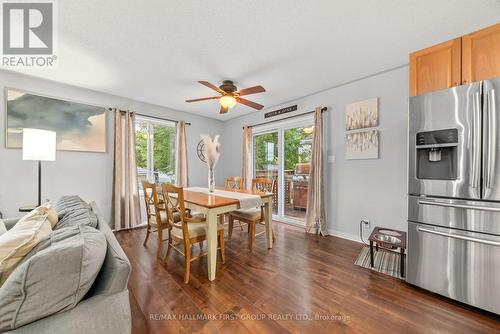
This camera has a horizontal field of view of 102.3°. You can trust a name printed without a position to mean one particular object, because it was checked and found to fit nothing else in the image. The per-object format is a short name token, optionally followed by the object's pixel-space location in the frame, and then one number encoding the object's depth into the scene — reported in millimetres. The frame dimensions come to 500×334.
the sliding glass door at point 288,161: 3959
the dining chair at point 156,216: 2488
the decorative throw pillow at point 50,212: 1289
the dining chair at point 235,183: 3723
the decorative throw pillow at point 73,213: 1309
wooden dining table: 2049
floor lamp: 2330
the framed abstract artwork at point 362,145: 2930
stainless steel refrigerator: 1555
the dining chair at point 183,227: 2043
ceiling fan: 2575
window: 4062
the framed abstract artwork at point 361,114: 2932
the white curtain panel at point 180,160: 4430
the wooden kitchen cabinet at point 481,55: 1642
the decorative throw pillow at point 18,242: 878
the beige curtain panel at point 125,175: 3564
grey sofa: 733
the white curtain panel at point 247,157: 4750
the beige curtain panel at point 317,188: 3402
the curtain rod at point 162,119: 3973
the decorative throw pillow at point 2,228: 1467
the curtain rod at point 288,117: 3443
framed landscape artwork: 2811
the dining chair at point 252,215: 2772
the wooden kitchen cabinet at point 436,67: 1812
